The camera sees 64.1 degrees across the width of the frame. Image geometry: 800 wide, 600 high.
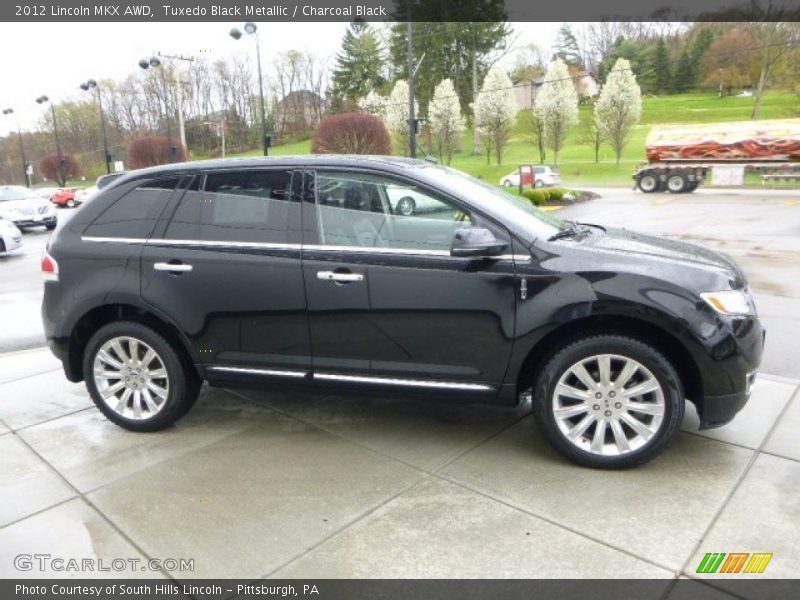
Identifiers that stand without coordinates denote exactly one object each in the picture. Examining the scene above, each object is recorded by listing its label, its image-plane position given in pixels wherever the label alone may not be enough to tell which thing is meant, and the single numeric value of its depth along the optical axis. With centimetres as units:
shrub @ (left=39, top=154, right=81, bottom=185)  6622
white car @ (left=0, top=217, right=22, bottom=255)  1370
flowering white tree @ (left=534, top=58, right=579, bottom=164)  4584
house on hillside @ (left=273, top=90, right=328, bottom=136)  8619
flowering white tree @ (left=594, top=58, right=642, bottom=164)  4194
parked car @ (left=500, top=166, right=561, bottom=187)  3138
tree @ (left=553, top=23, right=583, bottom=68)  9325
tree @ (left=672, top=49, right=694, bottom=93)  7588
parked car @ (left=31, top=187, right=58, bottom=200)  3790
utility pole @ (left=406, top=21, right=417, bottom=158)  2242
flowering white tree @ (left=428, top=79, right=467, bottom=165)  4981
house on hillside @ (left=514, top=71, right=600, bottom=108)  8004
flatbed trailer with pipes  2644
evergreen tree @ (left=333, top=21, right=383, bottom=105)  7262
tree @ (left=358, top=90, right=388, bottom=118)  5878
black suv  338
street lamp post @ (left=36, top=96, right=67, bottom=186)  6100
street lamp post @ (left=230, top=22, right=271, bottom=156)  2377
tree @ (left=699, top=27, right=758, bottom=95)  6219
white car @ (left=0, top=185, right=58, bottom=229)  1961
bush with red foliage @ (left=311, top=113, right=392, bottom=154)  2886
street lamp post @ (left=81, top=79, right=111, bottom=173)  3816
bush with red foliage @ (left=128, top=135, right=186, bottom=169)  4247
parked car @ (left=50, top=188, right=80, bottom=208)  3912
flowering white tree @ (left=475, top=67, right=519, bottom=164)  4791
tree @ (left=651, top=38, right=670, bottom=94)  7494
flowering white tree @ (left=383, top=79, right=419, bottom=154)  4872
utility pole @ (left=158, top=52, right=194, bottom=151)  3369
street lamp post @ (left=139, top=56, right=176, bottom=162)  3017
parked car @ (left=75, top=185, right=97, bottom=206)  3984
